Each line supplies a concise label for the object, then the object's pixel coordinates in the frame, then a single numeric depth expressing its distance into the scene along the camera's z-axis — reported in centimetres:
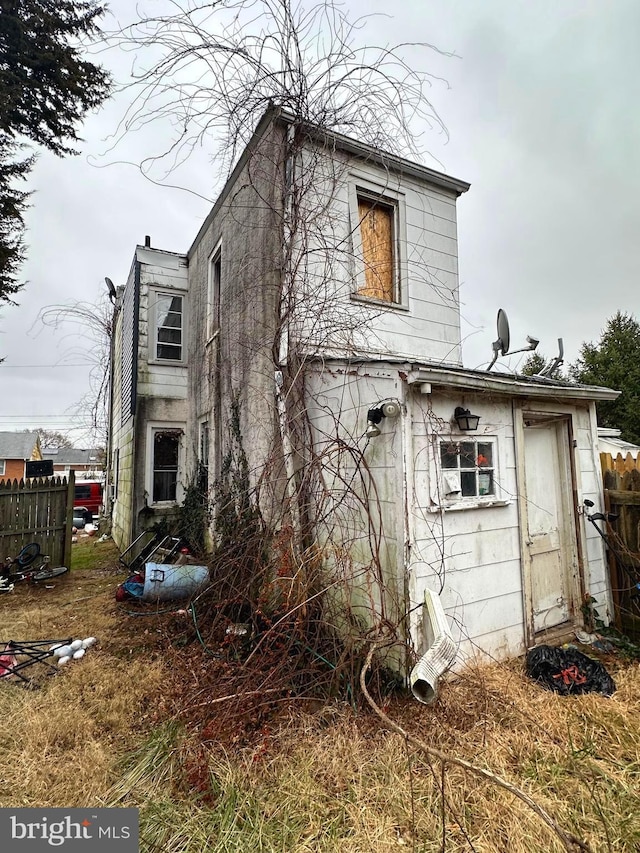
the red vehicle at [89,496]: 1792
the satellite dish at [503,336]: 525
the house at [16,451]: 3133
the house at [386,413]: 347
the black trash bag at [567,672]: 331
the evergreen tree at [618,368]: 1652
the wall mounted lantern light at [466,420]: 361
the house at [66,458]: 4804
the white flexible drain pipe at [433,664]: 258
